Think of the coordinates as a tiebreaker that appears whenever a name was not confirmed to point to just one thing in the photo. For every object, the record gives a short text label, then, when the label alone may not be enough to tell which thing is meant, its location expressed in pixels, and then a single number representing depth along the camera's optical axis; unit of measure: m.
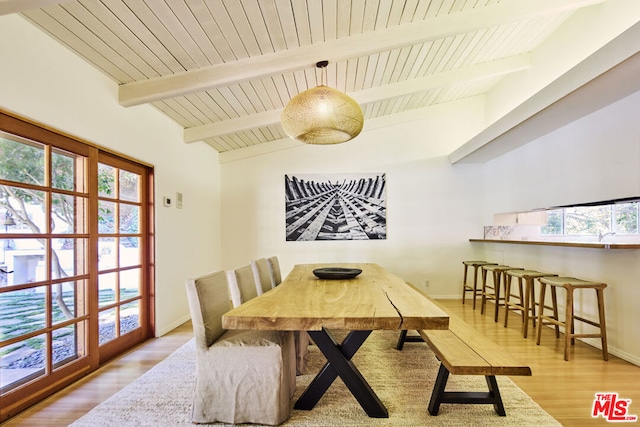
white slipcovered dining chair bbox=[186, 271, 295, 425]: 1.84
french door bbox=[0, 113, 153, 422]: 2.05
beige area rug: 1.91
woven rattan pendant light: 2.24
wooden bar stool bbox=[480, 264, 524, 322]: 3.89
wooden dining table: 1.53
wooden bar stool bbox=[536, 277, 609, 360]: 2.75
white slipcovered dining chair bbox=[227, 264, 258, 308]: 2.30
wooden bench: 1.66
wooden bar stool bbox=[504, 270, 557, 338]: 3.33
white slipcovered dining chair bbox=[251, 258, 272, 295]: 2.76
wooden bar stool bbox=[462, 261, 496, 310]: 4.46
